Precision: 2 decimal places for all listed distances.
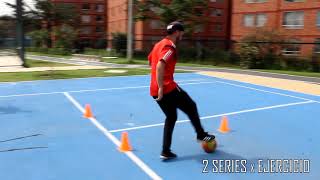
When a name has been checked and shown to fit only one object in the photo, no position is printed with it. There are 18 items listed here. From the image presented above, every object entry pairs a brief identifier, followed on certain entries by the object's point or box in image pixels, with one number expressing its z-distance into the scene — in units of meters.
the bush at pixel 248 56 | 27.55
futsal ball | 6.19
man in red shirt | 5.53
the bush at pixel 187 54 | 35.64
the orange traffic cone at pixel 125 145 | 6.34
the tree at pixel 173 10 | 40.04
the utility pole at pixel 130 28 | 28.89
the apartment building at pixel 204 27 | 54.38
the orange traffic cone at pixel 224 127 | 7.83
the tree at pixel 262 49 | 27.61
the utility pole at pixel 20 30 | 22.70
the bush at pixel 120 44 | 40.56
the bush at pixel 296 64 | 26.30
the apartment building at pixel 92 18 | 76.31
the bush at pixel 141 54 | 37.78
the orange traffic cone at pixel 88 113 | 9.07
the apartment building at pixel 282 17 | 38.59
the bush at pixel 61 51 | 44.69
